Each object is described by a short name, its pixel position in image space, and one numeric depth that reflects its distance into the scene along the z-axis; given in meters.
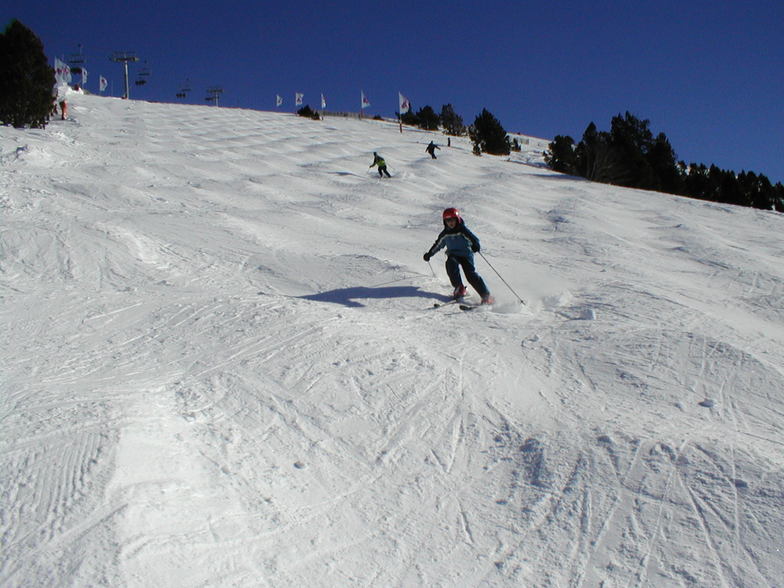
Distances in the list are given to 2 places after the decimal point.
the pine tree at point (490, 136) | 36.75
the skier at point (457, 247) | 8.20
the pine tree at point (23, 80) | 22.92
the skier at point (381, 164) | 21.19
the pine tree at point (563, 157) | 28.80
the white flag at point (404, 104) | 42.30
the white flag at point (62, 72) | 36.24
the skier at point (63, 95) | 29.35
